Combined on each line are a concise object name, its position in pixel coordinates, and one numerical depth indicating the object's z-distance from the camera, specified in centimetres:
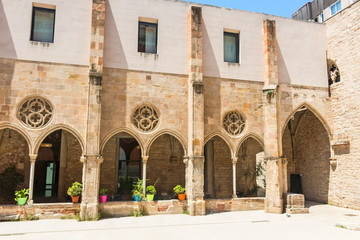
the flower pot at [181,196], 1206
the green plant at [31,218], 1037
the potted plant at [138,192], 1170
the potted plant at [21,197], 1052
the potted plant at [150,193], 1180
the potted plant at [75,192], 1098
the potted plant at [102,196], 1133
